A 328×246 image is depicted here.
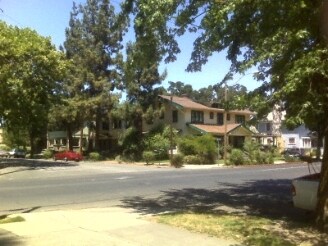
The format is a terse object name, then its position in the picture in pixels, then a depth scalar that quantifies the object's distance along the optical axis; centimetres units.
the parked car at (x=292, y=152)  5178
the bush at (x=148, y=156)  4344
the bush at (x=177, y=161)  3888
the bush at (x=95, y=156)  5309
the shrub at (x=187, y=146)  4325
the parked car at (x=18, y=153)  6688
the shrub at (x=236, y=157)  4109
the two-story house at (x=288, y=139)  7100
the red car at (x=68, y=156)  5324
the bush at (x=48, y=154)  6287
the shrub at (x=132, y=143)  5152
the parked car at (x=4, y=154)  7069
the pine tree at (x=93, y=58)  5312
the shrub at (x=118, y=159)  4989
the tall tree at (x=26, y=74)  3441
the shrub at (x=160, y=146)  4812
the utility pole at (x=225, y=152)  4148
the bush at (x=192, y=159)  4278
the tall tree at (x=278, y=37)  889
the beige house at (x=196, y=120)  5184
